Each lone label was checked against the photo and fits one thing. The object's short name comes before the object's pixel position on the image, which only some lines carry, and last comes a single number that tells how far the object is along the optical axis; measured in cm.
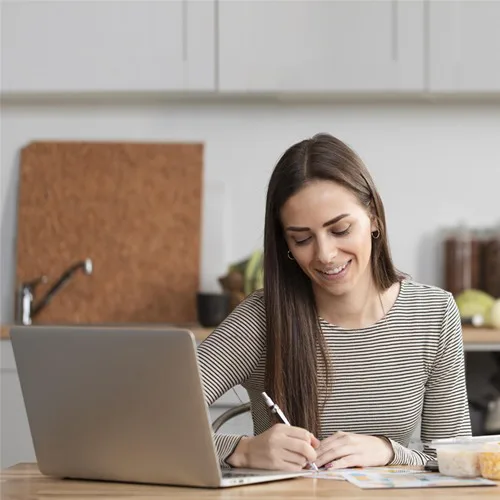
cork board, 376
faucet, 371
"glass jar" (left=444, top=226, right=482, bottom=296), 366
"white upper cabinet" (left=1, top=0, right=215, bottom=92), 359
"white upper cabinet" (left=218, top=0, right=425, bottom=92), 353
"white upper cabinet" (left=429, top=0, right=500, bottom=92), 351
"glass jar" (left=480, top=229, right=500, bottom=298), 365
